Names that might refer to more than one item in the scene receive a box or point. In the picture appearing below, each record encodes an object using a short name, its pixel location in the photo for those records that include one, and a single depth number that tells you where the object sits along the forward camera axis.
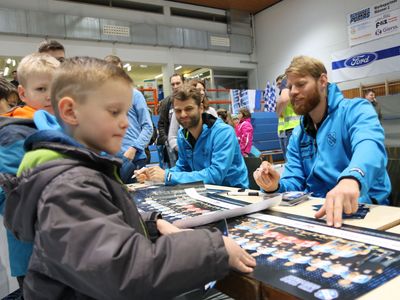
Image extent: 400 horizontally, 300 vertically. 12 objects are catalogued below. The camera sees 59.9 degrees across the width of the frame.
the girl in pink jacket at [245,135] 6.95
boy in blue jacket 1.13
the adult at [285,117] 3.98
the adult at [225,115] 6.17
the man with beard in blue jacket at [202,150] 2.13
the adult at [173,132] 3.61
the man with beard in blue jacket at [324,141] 1.37
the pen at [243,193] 1.58
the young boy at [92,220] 0.60
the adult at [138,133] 2.96
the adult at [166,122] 3.89
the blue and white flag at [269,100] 10.47
